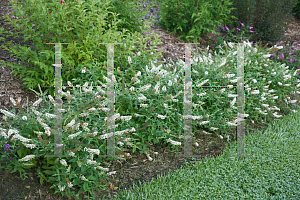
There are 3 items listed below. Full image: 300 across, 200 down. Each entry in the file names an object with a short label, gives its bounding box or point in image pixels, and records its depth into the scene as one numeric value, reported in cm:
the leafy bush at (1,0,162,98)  318
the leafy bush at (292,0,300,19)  883
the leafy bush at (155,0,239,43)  540
